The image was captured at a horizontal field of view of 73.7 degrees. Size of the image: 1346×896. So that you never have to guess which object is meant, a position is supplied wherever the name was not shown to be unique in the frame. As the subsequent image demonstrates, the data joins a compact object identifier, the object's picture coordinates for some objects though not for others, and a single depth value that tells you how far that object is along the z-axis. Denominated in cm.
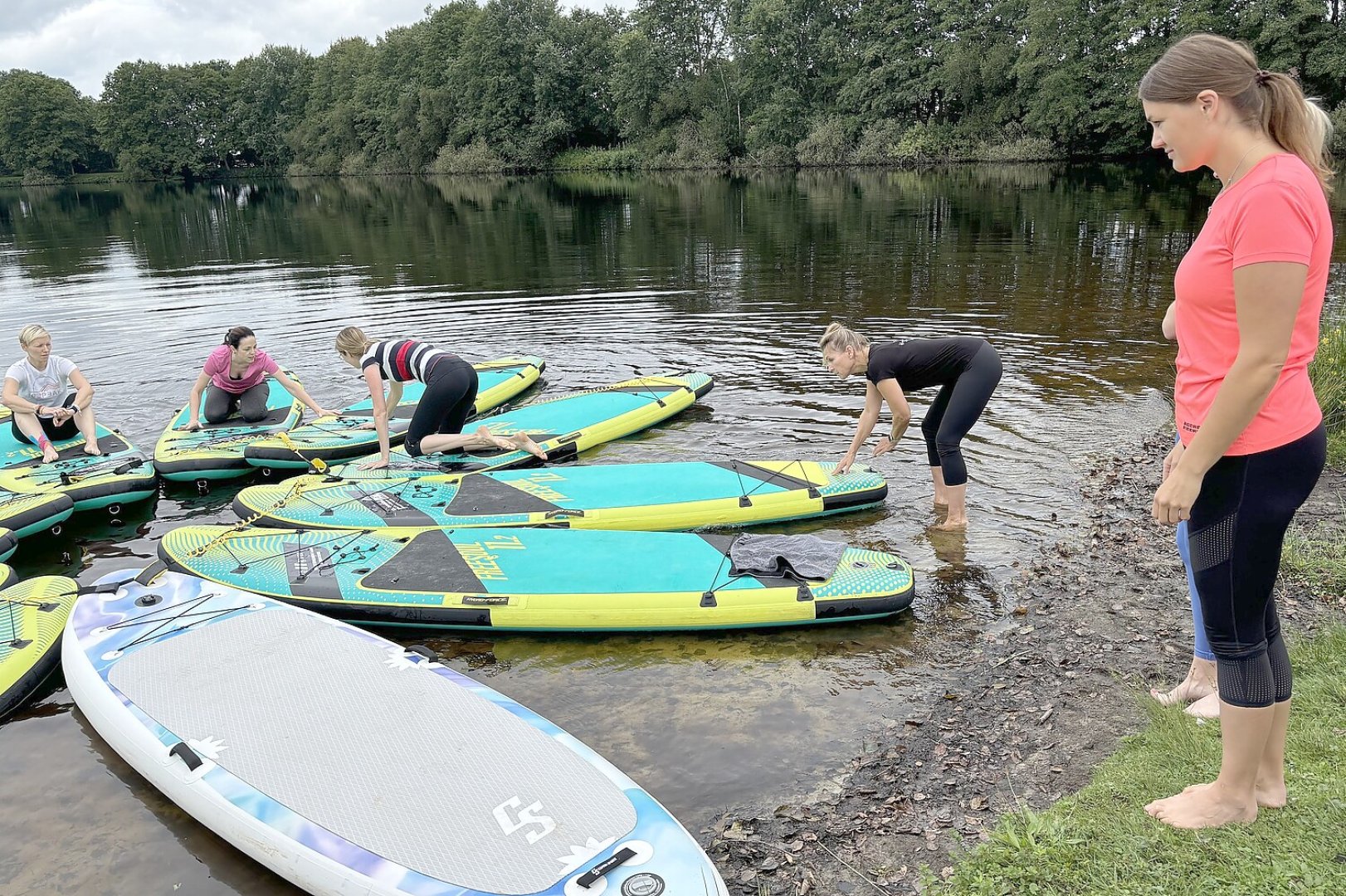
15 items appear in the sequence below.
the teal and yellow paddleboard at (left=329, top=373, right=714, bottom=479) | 938
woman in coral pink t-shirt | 275
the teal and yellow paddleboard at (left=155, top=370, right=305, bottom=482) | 970
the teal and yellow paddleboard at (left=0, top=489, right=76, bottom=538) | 815
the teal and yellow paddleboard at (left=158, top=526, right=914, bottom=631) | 653
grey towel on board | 679
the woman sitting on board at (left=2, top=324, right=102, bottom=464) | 960
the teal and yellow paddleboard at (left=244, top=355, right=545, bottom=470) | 994
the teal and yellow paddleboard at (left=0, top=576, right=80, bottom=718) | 605
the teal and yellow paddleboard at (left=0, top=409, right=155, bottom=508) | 880
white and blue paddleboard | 396
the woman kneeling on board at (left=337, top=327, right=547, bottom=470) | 905
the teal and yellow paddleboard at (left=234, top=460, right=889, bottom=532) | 816
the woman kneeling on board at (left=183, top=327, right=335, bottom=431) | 1057
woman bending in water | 755
